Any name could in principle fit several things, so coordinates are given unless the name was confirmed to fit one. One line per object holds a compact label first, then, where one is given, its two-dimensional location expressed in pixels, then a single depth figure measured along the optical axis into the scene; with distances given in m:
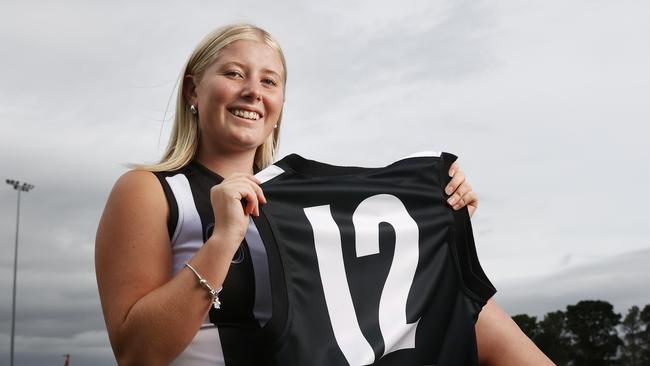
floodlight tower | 30.96
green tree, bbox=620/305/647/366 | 59.22
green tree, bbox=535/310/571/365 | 64.69
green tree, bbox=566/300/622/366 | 63.97
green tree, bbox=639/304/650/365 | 57.44
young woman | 2.51
